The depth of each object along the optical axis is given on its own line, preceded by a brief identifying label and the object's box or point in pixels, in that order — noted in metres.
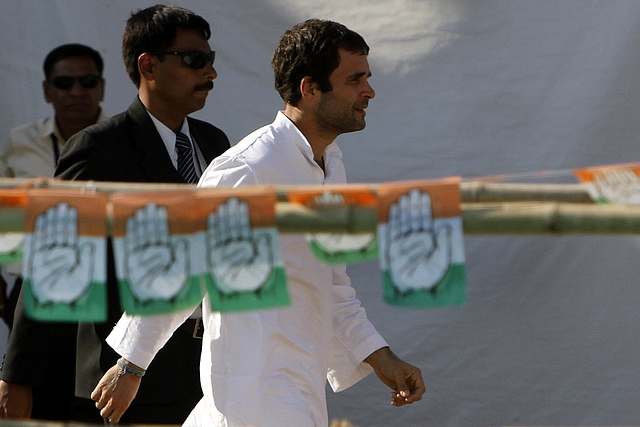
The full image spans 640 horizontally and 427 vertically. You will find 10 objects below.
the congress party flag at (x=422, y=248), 8.20
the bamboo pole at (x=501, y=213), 8.13
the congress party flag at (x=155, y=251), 8.24
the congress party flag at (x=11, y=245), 8.27
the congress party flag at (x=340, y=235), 8.20
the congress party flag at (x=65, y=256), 8.23
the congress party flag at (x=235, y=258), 8.24
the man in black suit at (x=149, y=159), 9.14
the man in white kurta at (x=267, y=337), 8.74
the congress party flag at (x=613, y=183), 8.21
